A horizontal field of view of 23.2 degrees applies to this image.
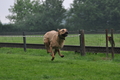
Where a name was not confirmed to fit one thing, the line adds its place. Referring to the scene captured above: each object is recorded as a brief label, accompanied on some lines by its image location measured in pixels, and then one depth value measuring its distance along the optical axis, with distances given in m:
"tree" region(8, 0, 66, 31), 59.25
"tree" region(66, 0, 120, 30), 58.84
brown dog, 11.19
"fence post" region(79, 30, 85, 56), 14.43
